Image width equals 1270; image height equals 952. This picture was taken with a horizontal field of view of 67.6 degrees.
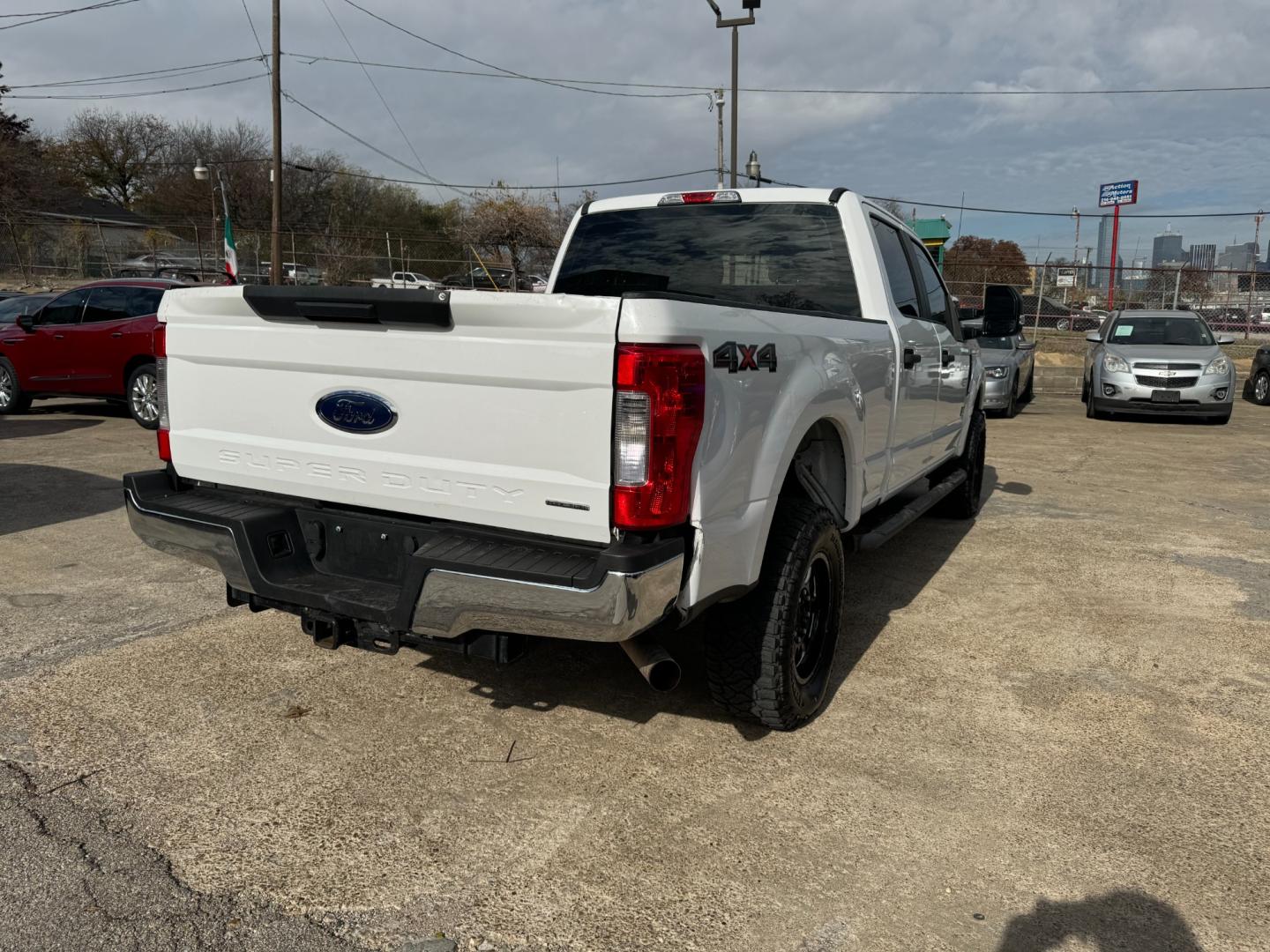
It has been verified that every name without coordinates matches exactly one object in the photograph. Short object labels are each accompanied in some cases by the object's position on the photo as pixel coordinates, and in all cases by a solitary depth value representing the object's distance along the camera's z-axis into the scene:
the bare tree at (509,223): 34.44
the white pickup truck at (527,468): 2.57
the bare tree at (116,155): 59.78
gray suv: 12.63
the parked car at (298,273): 30.69
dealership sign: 52.82
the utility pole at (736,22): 17.16
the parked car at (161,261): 35.00
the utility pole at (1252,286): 23.04
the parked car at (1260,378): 16.23
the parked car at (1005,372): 13.59
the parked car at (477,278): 25.33
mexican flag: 18.70
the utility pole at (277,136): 23.41
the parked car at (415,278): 29.95
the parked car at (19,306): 14.08
